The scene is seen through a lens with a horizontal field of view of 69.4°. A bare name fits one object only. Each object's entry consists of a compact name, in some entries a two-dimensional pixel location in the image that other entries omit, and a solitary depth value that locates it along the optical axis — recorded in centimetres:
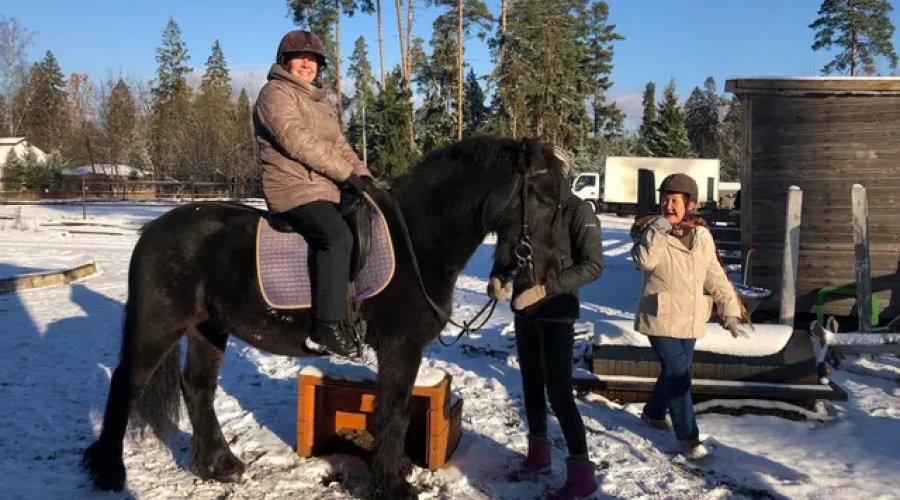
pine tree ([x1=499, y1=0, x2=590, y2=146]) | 3572
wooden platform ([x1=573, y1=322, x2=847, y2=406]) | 555
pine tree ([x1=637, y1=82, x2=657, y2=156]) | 5052
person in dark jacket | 379
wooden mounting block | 429
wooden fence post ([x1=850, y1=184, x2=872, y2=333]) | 789
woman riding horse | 353
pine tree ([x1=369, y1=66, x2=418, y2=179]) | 3170
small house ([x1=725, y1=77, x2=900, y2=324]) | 938
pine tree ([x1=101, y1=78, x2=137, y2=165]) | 5331
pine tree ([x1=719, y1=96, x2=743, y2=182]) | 4965
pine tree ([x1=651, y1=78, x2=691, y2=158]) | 4816
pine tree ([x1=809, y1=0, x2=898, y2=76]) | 4050
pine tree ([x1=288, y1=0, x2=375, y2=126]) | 3544
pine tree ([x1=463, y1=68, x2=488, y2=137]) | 4672
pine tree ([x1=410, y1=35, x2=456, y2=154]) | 3616
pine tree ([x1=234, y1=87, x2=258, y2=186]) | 4556
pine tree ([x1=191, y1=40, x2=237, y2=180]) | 4650
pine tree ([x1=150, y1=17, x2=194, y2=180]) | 4912
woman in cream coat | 456
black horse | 348
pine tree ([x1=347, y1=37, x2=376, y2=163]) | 4084
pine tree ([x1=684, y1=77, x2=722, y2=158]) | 5981
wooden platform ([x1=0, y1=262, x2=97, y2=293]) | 1070
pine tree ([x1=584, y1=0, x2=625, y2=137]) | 5347
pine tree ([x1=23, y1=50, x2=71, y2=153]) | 5525
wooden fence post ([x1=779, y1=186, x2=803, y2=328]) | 799
